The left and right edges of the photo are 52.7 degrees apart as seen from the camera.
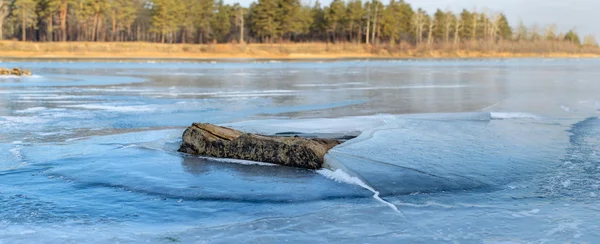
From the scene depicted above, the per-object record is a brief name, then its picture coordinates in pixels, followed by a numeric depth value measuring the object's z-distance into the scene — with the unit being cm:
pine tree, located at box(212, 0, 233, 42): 9312
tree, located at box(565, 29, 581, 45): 14796
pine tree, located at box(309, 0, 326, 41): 9761
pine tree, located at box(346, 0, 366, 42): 9300
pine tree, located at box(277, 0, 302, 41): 8575
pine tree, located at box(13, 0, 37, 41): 7758
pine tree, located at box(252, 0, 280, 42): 8462
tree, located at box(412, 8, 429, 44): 10181
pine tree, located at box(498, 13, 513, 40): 13365
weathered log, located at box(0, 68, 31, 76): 2579
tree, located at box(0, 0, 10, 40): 8101
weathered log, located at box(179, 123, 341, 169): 679
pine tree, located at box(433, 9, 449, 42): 11194
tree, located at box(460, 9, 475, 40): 11775
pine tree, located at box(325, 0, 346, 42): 9362
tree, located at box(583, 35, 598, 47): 14695
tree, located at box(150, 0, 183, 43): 8275
